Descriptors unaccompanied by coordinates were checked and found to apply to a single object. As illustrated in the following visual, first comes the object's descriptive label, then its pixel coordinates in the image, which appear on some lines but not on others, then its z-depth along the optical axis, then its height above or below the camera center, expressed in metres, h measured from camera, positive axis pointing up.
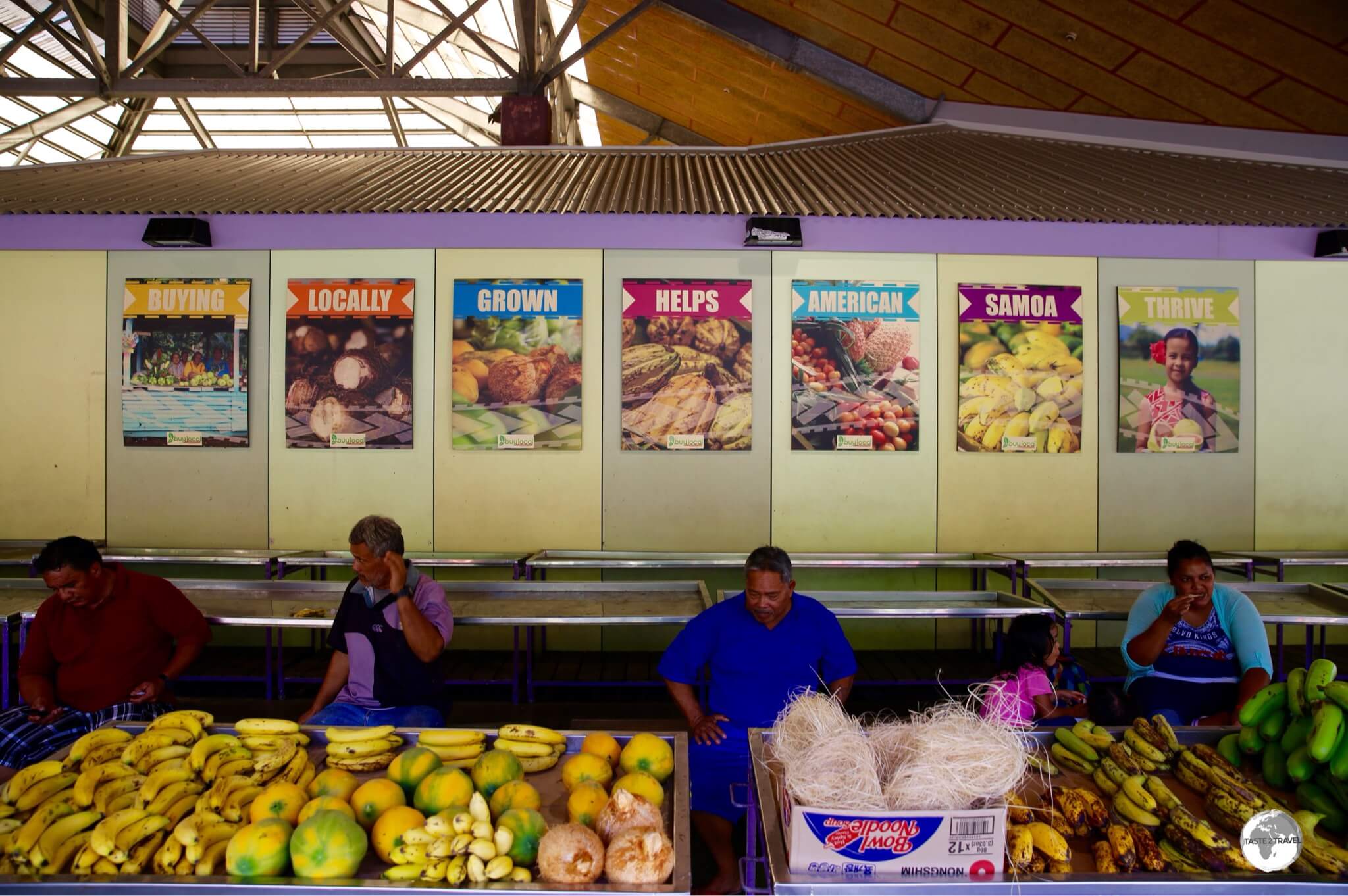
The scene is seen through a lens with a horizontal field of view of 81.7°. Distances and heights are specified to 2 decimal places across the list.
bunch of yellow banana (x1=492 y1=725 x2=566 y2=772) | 2.42 -0.94
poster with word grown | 6.14 +0.59
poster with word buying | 6.18 +0.61
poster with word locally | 6.16 +0.64
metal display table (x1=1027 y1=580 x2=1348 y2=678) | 4.41 -0.93
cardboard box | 1.80 -0.92
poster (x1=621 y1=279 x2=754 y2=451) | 6.15 +0.64
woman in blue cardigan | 3.60 -0.93
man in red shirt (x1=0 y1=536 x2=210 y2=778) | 3.46 -0.99
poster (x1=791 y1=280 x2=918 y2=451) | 6.17 +0.59
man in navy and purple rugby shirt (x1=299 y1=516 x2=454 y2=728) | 3.39 -0.89
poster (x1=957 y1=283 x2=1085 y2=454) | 6.20 +0.51
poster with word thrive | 6.20 +0.66
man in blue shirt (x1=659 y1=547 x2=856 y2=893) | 3.10 -0.92
